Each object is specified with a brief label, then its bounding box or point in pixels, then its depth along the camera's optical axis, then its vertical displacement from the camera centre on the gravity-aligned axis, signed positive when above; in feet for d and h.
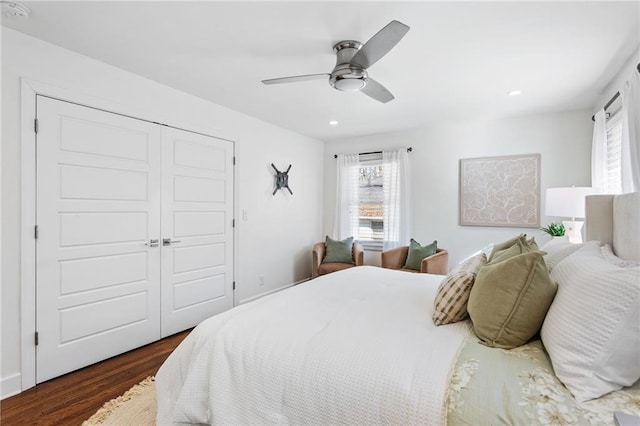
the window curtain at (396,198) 14.89 +0.64
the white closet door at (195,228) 10.07 -0.62
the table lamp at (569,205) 8.91 +0.21
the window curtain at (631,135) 6.56 +1.69
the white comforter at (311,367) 3.46 -1.94
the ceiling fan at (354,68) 6.15 +3.15
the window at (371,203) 15.88 +0.42
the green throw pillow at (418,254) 13.15 -1.79
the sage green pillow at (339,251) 14.93 -1.94
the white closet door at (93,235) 7.46 -0.68
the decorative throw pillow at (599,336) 3.06 -1.27
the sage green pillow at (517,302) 4.01 -1.16
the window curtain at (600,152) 9.32 +1.83
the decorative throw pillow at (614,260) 4.14 -0.68
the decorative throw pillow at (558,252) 5.24 -0.72
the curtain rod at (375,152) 14.84 +2.98
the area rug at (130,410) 5.90 -4.00
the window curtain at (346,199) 16.49 +0.64
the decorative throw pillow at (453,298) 4.93 -1.40
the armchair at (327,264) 14.33 -2.44
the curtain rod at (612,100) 8.46 +3.17
